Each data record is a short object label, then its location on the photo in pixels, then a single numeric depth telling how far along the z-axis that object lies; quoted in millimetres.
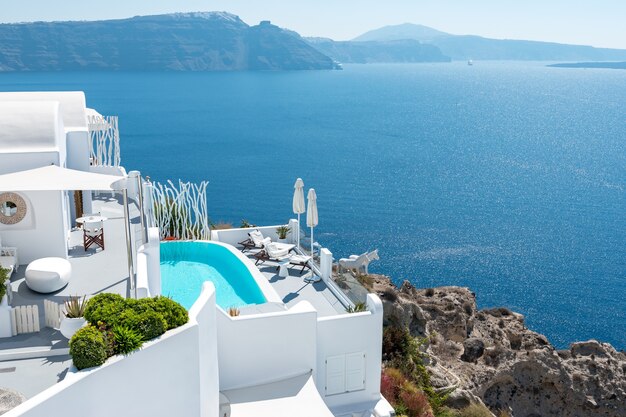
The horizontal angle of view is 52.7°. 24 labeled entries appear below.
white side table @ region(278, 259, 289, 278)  17109
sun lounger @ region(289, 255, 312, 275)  17467
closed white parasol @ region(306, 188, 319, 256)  18031
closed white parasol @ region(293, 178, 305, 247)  18836
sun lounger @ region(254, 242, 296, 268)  17875
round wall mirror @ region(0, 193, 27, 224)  13875
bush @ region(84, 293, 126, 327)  8852
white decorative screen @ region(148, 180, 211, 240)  19234
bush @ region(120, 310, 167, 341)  8703
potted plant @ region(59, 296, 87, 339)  9953
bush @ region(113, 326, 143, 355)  8391
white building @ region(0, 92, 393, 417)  9016
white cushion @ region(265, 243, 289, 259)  17875
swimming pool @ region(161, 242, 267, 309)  15617
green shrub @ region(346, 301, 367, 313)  14613
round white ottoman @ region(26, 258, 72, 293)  12359
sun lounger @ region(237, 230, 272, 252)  18547
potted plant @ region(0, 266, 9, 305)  10898
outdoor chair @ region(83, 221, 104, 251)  15617
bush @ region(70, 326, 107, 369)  7898
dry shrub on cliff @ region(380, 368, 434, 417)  14844
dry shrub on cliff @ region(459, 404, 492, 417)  16812
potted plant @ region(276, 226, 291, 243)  19266
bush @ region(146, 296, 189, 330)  9102
